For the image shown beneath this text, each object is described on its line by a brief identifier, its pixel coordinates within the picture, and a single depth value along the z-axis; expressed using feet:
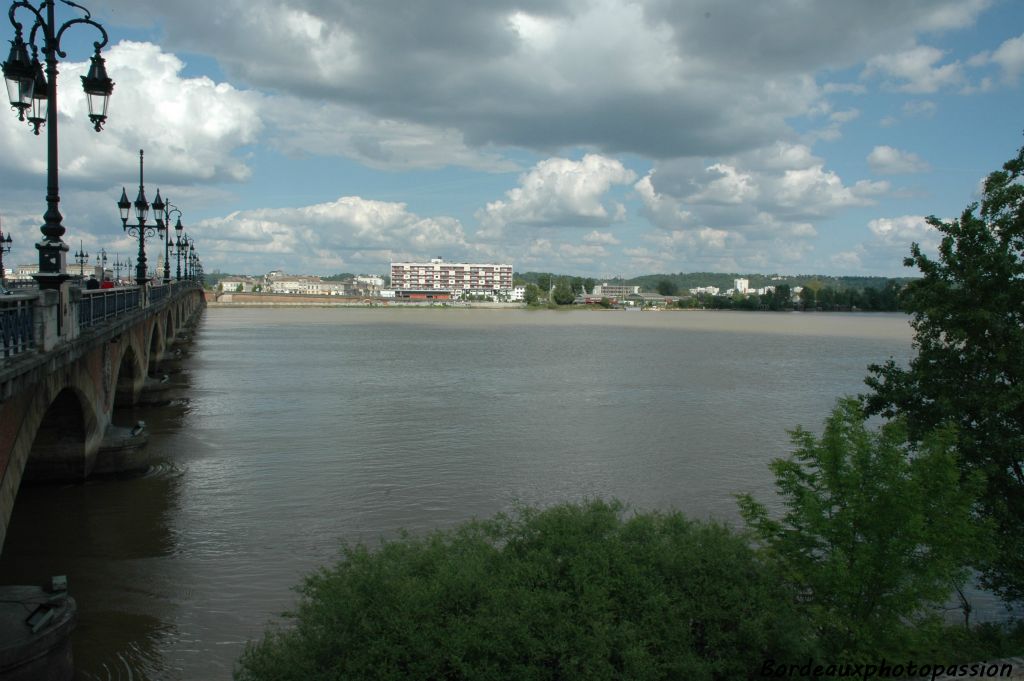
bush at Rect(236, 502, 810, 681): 23.93
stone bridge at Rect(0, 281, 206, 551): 33.60
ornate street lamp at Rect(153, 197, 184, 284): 101.23
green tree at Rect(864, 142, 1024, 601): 39.70
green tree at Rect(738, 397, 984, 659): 29.30
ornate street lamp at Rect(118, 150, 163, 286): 85.76
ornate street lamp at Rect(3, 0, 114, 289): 37.68
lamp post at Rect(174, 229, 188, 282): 186.20
